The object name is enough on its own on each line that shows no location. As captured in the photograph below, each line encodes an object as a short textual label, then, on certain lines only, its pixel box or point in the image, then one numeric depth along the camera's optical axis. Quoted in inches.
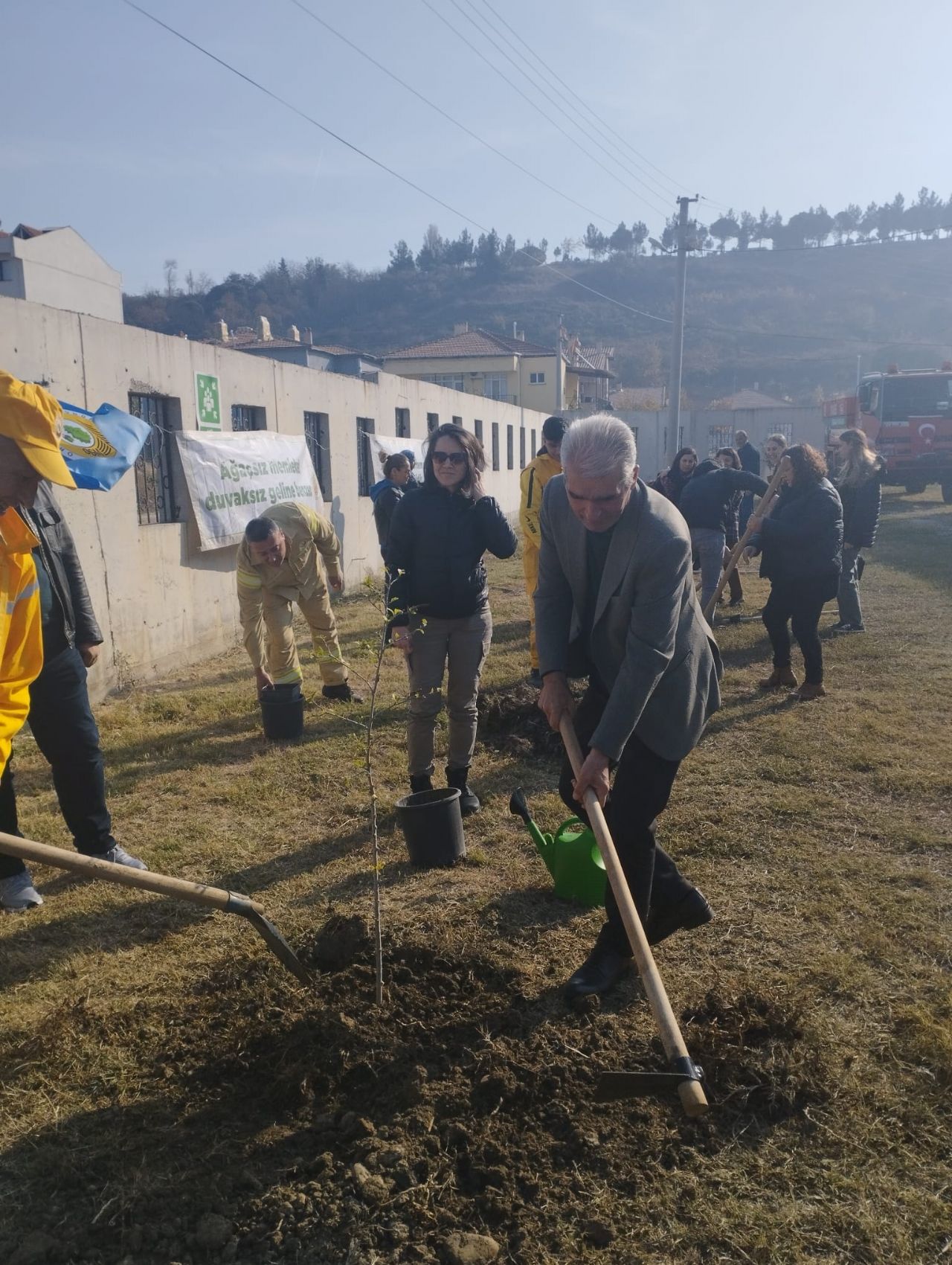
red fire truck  888.9
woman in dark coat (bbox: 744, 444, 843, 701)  262.4
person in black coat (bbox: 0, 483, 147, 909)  149.0
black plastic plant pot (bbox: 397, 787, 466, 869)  163.9
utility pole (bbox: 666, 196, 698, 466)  954.7
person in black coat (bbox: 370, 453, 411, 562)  334.0
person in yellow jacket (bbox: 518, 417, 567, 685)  269.6
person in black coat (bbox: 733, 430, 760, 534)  523.8
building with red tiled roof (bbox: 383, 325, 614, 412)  1953.7
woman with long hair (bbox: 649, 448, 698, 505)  396.2
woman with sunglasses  174.1
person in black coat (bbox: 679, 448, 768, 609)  312.7
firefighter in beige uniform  245.1
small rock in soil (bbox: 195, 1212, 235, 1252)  84.8
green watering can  148.3
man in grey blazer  106.0
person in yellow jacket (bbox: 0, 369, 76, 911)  101.5
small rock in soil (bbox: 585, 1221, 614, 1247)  85.0
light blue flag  267.6
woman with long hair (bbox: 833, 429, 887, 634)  343.6
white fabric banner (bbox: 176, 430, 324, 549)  340.8
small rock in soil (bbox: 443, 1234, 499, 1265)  82.5
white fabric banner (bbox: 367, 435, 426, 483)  539.2
